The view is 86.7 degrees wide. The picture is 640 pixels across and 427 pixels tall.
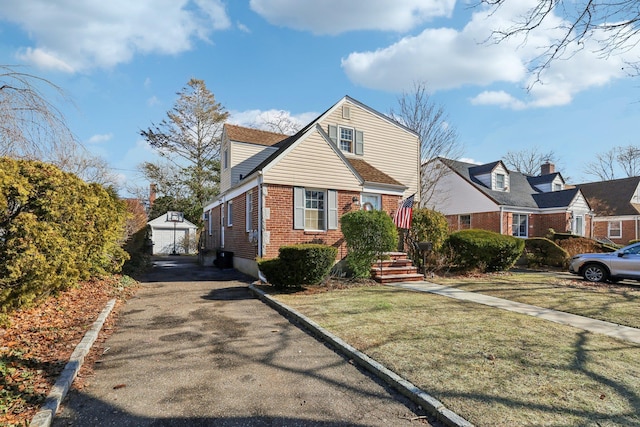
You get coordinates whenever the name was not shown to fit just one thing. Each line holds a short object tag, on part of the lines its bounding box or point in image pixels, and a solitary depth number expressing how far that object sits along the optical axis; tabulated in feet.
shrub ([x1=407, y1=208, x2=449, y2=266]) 42.11
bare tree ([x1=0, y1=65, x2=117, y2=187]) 16.63
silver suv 35.60
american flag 39.55
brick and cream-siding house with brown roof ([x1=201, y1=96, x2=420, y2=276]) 37.96
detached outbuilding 99.76
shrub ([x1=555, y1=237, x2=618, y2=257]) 57.11
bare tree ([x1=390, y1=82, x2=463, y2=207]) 77.25
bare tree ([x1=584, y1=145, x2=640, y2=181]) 126.99
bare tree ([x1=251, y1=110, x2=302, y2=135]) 111.14
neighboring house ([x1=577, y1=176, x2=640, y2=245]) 93.20
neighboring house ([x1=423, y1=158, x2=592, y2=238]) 78.02
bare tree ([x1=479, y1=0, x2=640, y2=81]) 14.69
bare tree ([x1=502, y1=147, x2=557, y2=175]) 140.47
